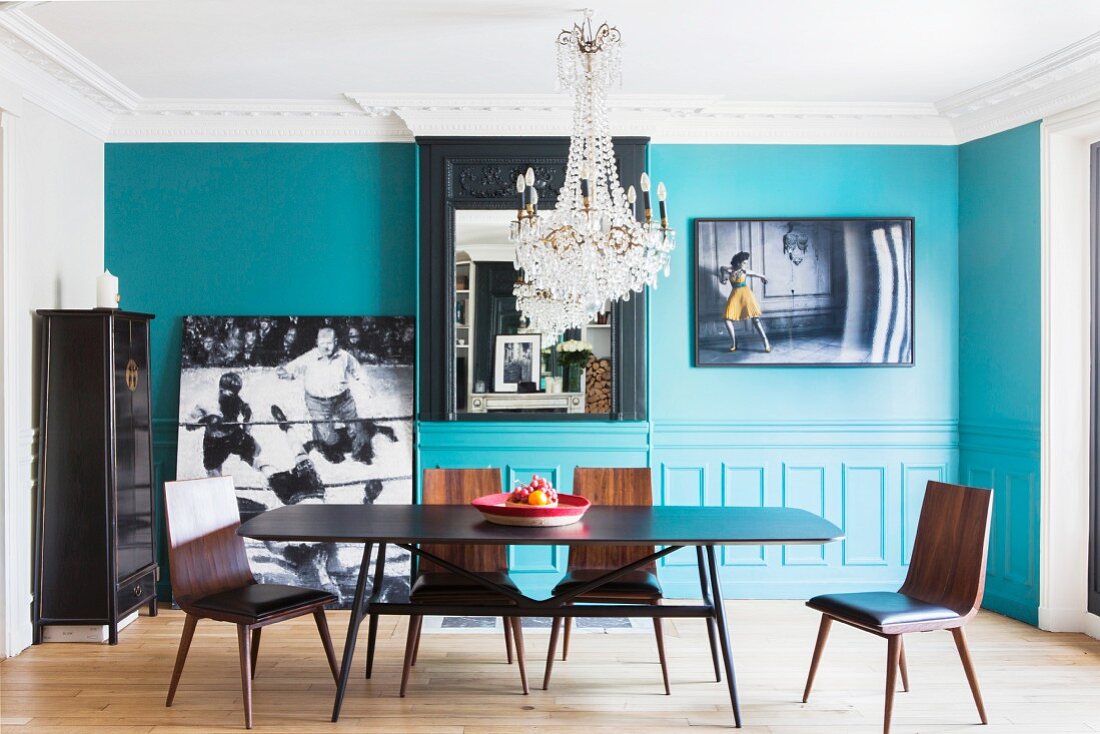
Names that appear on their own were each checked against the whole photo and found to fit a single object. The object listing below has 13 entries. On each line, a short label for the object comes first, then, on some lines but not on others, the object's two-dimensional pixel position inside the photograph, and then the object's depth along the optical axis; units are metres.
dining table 3.20
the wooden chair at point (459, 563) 3.73
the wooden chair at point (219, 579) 3.36
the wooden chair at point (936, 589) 3.24
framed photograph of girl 5.18
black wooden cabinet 4.33
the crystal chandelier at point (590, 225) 3.36
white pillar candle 4.60
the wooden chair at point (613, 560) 3.75
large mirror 5.07
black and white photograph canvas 5.03
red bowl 3.42
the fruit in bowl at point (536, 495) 3.51
